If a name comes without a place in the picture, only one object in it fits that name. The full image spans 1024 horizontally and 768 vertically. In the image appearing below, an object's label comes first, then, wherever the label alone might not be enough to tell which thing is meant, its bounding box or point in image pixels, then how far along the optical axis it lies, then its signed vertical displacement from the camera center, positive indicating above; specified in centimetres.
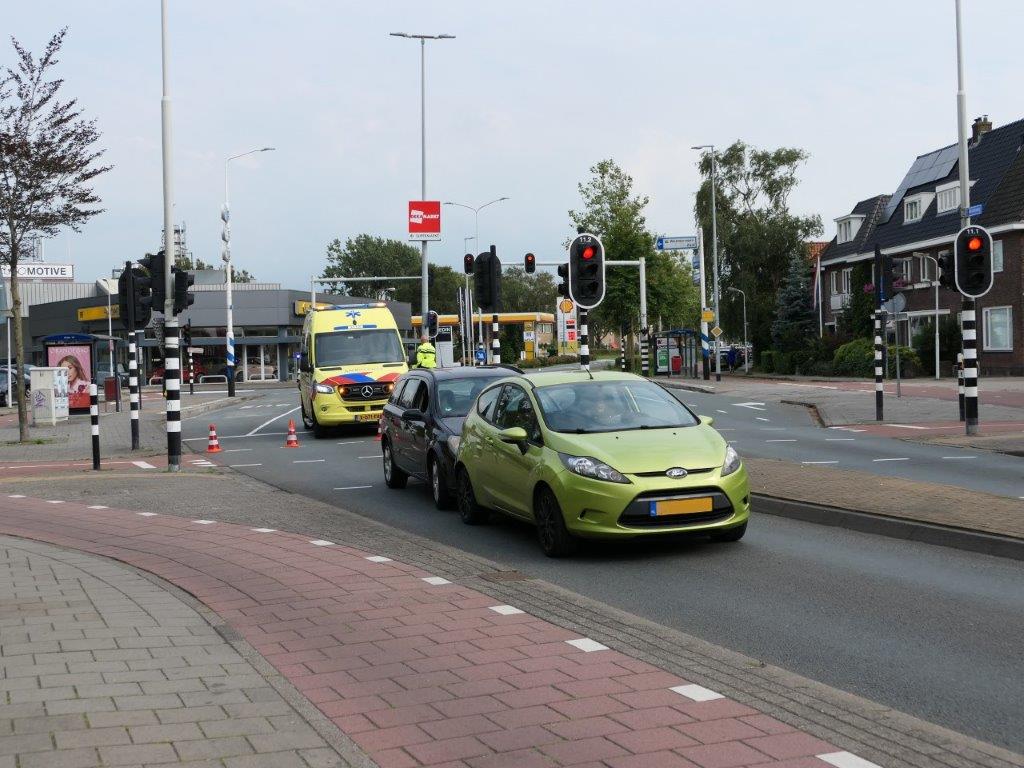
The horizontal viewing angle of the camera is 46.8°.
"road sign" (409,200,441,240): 4569 +551
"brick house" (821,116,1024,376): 4556 +539
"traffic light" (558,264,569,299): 2085 +138
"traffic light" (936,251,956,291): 2088 +143
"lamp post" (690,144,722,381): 5045 +569
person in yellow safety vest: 2645 +17
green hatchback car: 919 -85
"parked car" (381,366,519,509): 1295 -69
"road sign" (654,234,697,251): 4147 +406
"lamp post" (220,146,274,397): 4947 +443
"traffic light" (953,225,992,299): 2036 +159
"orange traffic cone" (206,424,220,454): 2192 -143
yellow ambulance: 2364 +3
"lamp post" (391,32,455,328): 4688 +935
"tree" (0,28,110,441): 2452 +429
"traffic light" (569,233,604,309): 1900 +144
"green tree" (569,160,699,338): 6525 +594
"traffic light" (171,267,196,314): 1817 +122
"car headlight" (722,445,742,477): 950 -87
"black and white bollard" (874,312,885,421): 2523 -58
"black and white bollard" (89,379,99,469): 1867 -80
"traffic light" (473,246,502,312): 2259 +157
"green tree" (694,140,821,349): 6844 +741
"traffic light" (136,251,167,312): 1822 +139
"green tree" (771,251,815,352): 6197 +222
